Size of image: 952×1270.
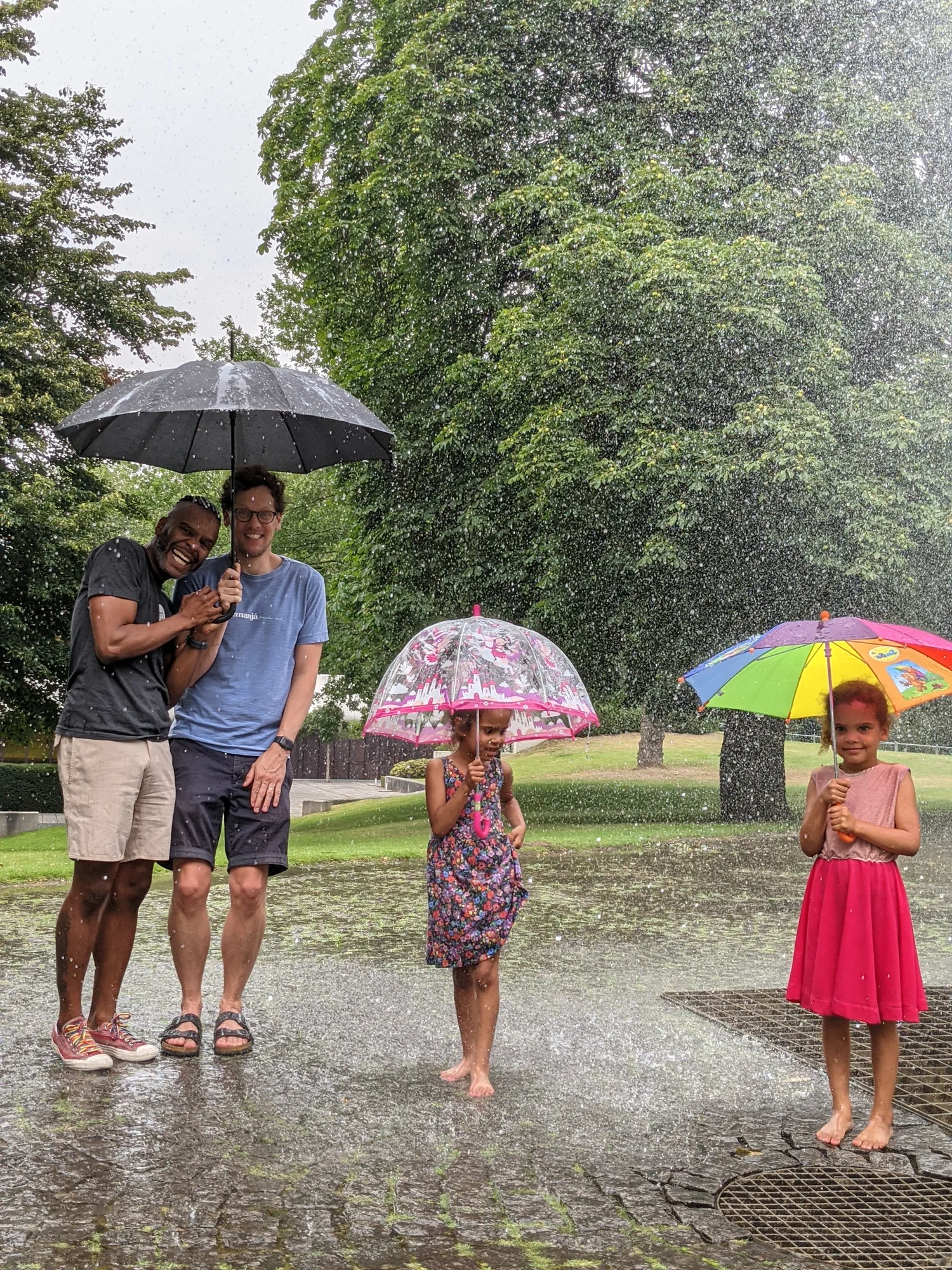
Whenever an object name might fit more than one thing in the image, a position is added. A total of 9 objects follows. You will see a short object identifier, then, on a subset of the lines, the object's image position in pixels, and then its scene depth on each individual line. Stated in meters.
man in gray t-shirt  4.94
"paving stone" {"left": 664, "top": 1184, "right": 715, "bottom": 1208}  3.81
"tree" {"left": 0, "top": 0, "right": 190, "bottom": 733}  20.84
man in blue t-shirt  5.21
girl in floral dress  4.90
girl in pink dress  4.45
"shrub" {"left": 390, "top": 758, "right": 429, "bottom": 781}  40.78
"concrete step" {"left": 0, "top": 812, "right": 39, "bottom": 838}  25.50
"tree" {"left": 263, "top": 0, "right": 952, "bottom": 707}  15.82
